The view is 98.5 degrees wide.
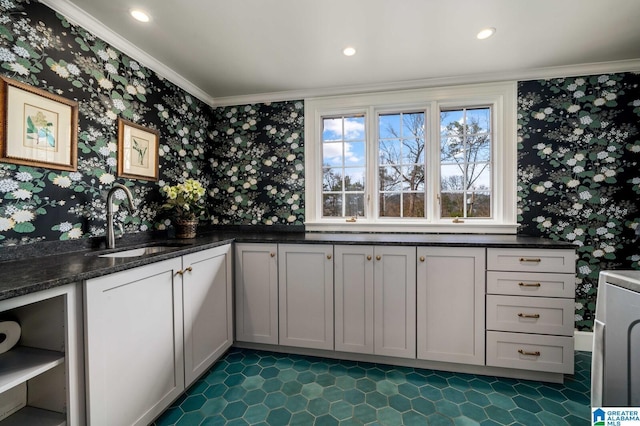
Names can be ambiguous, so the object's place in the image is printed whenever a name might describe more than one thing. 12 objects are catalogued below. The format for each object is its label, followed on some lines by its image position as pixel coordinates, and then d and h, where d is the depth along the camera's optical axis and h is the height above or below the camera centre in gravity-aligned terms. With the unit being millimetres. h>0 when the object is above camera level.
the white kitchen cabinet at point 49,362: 1081 -576
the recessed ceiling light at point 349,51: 2036 +1207
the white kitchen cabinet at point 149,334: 1175 -650
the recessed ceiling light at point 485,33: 1826 +1204
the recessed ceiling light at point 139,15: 1659 +1203
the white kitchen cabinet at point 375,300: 2018 -658
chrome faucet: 1753 -19
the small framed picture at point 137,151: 1948 +456
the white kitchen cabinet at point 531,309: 1827 -654
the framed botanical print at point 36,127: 1352 +448
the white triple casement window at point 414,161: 2500 +502
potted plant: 2258 +60
